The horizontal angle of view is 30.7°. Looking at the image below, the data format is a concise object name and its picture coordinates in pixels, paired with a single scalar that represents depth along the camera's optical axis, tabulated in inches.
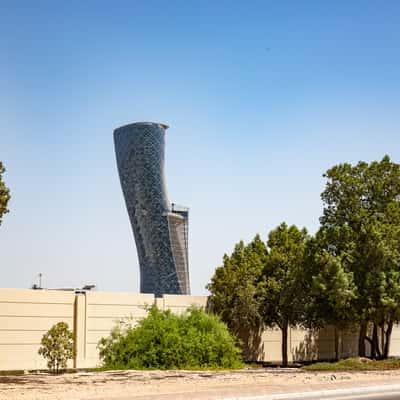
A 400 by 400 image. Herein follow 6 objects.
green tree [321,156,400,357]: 1518.2
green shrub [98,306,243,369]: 1161.4
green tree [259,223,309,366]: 1657.2
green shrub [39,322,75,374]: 1355.8
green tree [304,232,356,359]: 1508.4
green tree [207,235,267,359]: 1652.3
